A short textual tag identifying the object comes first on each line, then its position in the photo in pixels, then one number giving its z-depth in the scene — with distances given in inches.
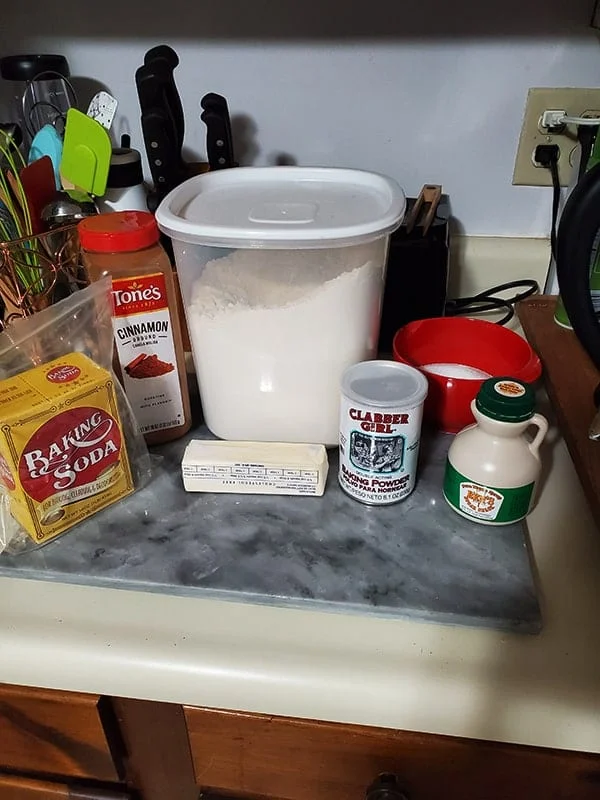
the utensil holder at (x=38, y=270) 25.8
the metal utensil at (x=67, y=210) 27.5
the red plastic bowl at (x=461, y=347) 28.6
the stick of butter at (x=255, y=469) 24.5
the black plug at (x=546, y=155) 33.9
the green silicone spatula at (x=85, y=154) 26.5
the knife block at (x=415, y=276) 30.9
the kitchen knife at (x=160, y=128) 27.3
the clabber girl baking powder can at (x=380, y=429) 22.4
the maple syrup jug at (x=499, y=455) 22.0
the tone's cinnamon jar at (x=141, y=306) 23.4
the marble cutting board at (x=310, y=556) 21.2
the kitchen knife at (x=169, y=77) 27.7
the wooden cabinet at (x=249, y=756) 20.6
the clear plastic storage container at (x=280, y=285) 22.6
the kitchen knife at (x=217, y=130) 30.1
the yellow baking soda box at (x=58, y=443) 21.2
